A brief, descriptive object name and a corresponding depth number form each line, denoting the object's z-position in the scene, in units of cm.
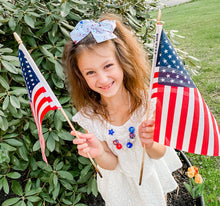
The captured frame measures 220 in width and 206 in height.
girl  143
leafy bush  174
